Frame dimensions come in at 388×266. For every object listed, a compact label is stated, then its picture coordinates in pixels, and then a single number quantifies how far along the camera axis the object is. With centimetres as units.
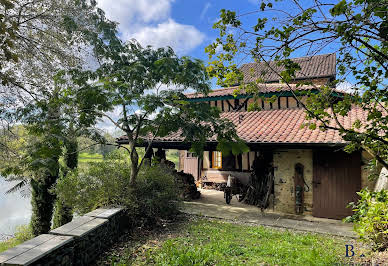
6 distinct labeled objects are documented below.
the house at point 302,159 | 720
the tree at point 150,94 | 546
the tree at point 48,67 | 535
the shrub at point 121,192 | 588
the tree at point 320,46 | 267
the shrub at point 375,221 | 406
